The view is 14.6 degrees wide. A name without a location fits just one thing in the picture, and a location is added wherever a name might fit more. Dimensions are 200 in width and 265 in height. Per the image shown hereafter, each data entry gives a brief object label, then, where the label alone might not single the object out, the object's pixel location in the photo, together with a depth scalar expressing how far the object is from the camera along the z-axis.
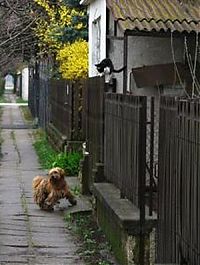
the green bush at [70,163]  16.80
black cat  13.82
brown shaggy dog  12.47
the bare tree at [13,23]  22.03
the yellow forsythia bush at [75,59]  22.08
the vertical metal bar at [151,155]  8.23
